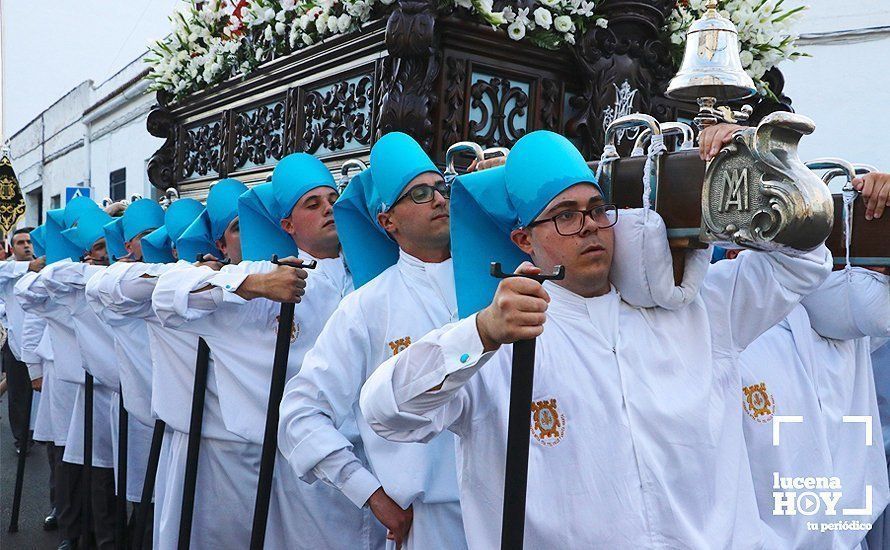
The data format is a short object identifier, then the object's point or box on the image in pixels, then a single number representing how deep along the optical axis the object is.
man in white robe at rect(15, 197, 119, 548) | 5.93
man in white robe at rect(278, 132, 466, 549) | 2.99
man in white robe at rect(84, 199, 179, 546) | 5.26
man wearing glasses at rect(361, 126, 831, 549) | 2.19
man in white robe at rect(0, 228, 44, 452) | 8.73
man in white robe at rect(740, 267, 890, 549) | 3.25
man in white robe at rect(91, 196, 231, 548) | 4.16
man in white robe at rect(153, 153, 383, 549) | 3.82
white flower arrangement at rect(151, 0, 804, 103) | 4.00
